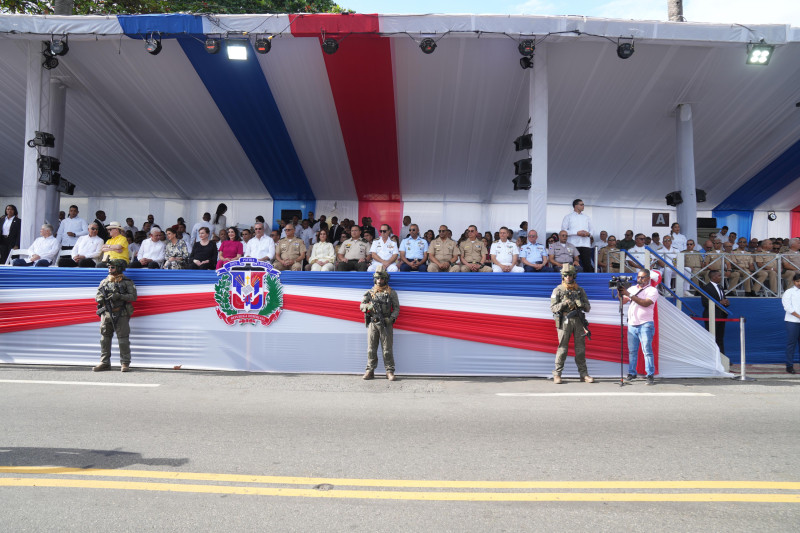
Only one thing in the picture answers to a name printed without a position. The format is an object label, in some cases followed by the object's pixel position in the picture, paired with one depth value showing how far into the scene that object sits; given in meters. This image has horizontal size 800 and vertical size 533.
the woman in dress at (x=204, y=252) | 9.57
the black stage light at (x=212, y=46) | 9.44
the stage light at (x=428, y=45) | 9.26
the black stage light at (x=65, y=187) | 11.44
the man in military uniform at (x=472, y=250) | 9.88
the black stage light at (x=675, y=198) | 11.84
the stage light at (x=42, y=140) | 10.29
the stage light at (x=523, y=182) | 9.95
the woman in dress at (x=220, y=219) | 14.07
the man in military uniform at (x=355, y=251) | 9.98
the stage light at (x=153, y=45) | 9.50
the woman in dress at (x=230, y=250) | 9.73
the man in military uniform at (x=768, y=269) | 10.38
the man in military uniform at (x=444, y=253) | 9.62
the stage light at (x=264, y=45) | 9.43
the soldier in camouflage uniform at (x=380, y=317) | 7.71
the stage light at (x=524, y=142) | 10.03
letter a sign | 16.20
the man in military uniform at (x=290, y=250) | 9.98
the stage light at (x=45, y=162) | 10.38
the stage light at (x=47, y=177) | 10.41
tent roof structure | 9.44
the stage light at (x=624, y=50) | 9.35
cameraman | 7.65
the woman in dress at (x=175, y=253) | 9.52
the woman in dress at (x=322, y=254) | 9.72
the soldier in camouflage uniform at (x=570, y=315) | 7.56
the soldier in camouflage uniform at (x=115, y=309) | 8.00
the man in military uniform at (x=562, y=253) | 9.83
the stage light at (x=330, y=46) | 9.38
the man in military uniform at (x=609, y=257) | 10.84
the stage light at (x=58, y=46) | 9.59
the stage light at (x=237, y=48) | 9.50
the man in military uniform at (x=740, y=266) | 10.29
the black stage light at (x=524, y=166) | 9.97
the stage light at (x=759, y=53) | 9.34
